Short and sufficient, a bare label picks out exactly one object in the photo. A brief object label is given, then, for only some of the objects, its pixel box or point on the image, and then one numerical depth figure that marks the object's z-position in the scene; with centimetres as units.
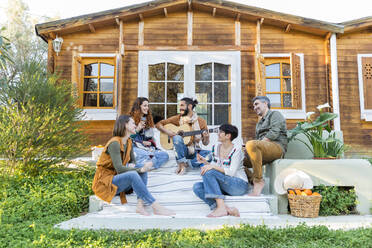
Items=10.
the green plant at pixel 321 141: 427
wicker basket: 333
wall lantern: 662
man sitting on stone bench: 365
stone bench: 366
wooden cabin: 663
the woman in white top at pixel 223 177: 332
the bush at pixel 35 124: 439
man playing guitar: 435
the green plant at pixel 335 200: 359
